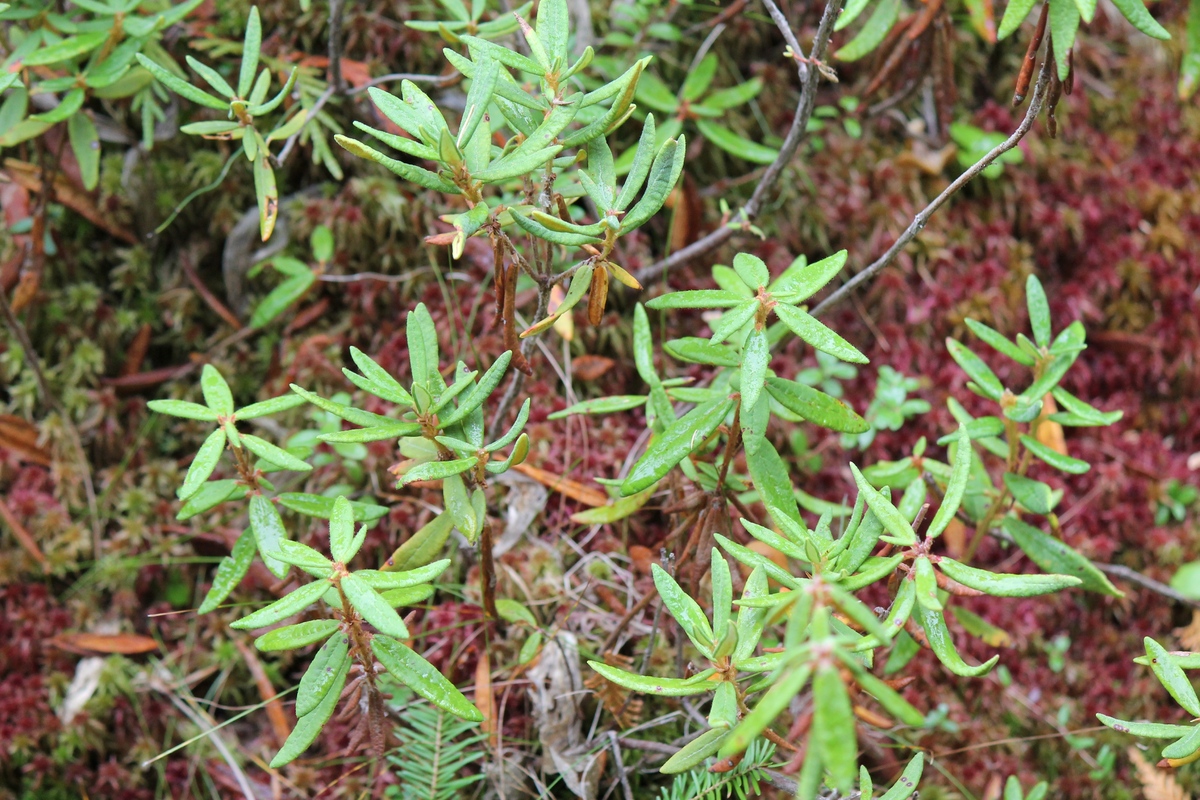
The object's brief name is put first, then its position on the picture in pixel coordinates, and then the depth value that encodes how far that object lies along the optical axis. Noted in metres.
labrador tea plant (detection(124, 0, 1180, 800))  1.40
